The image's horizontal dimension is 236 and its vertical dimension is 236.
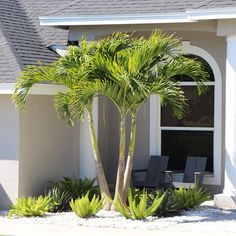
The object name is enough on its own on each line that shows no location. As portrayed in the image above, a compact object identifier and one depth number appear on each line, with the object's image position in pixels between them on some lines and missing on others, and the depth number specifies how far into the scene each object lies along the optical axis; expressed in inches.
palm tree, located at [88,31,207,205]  453.1
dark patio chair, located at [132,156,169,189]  575.5
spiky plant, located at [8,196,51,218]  473.4
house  505.7
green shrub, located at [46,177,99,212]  499.8
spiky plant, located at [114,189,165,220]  453.1
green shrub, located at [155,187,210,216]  474.3
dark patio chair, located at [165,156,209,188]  566.6
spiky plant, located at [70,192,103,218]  462.9
